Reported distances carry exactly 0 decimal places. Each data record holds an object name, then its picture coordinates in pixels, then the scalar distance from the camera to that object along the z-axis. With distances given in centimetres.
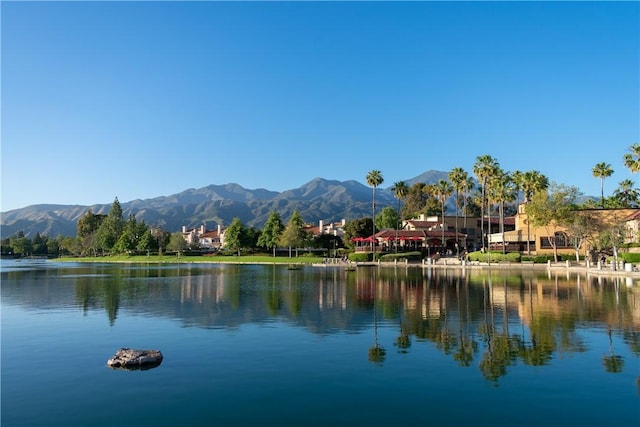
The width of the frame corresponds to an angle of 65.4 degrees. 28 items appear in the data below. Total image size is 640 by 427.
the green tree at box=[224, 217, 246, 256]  12581
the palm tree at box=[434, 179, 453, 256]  10412
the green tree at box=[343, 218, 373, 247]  11800
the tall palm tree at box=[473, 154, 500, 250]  8256
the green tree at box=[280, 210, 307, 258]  11431
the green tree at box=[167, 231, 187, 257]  14245
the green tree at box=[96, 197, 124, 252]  15075
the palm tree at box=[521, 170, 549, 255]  7908
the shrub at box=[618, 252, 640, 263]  5616
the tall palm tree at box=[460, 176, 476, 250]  9503
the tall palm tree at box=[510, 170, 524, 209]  8365
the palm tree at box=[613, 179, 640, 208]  9806
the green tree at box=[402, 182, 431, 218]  15412
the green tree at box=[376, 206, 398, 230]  13112
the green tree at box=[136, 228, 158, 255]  14275
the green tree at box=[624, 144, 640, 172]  6619
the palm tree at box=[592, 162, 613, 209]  8469
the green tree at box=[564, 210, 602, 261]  6719
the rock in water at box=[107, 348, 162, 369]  1597
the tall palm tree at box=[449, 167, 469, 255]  9431
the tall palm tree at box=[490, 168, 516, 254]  8219
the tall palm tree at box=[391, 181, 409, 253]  11612
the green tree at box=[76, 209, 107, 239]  17638
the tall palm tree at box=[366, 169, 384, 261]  9962
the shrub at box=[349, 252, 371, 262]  9050
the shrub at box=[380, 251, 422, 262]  8846
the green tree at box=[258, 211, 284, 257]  12206
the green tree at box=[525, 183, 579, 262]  7225
